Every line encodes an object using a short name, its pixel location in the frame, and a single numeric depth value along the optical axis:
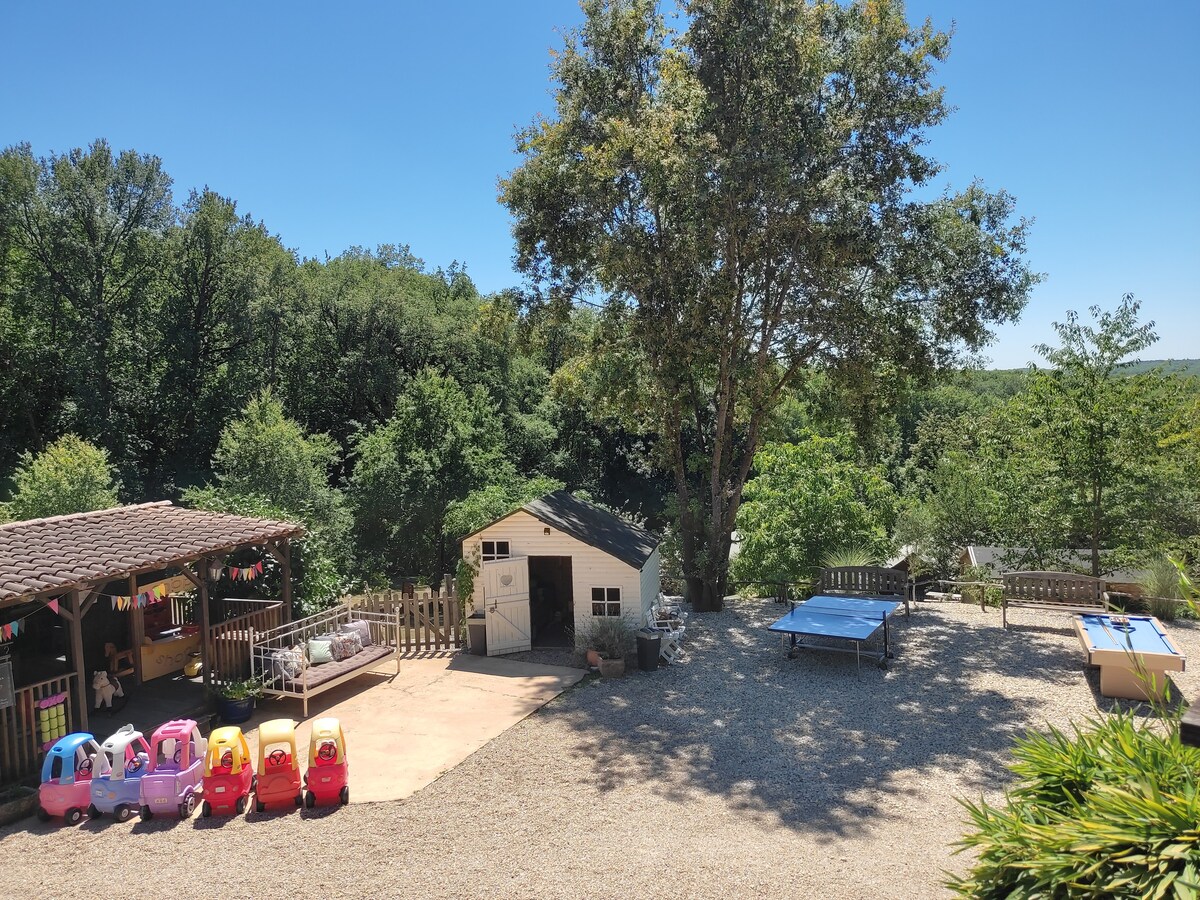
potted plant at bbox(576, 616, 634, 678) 12.40
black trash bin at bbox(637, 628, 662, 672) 12.59
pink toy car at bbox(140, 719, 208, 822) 7.91
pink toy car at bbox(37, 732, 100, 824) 7.90
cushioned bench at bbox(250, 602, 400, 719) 10.83
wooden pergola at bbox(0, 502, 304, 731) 8.79
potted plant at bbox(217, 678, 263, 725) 10.48
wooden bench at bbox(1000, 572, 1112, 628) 13.94
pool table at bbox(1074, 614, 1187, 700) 10.09
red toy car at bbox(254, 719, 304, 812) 7.97
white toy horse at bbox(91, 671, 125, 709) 10.64
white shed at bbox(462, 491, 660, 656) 13.23
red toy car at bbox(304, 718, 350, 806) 8.06
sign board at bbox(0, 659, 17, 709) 8.33
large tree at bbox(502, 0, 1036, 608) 13.62
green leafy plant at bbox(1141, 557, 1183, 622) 14.69
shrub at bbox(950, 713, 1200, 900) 3.69
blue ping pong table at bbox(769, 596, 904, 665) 12.22
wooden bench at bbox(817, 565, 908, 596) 15.27
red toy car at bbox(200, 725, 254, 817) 7.91
